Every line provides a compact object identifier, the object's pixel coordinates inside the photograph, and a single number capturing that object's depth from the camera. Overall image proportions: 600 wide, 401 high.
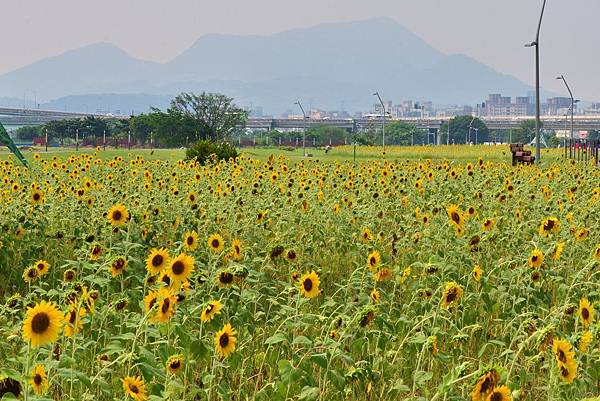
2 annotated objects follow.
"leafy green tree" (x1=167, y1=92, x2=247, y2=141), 133.32
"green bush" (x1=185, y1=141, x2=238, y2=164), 33.22
